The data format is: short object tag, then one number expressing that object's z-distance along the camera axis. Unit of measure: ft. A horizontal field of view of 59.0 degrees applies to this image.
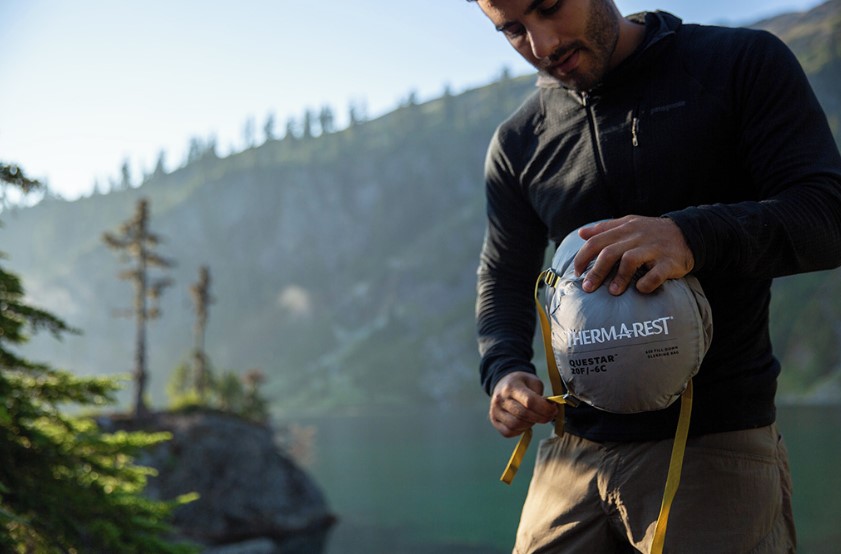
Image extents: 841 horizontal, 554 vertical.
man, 7.11
